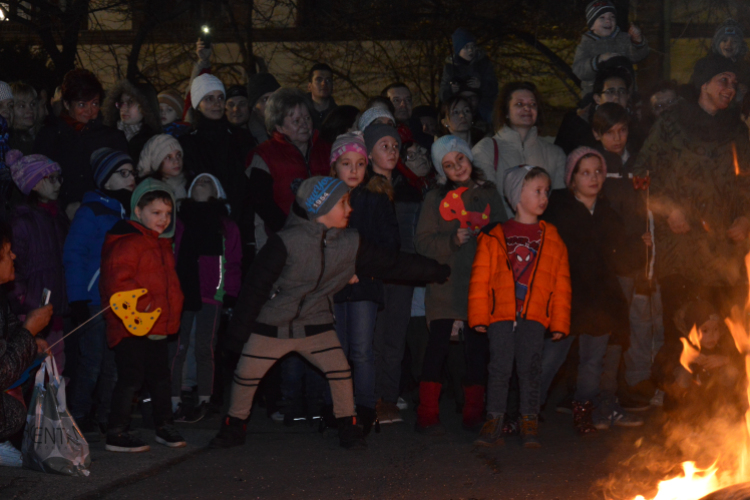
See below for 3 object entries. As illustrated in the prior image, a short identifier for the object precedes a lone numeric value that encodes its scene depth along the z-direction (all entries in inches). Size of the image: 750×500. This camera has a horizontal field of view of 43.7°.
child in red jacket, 243.4
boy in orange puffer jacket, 256.2
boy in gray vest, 243.0
